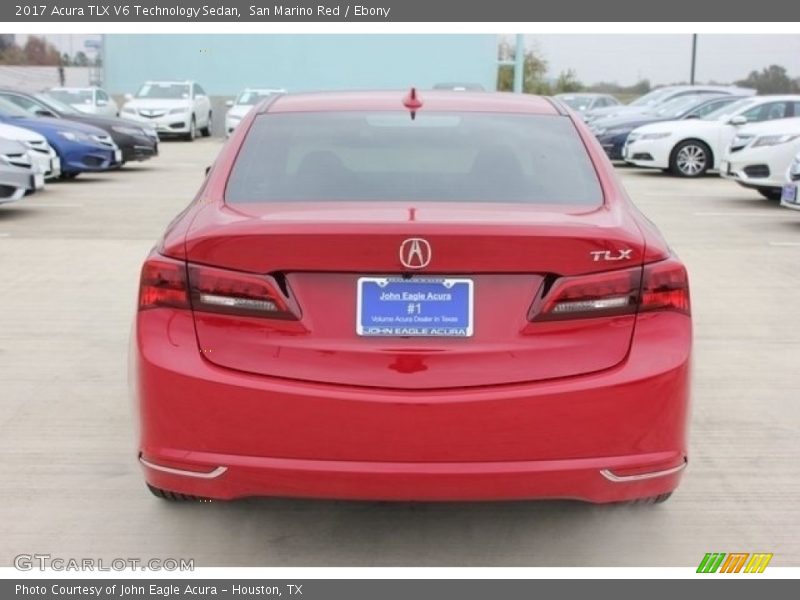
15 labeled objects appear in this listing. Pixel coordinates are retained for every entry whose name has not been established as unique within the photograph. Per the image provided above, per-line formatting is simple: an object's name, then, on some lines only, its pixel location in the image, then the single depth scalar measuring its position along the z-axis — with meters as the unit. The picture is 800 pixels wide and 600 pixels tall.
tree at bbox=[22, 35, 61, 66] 66.24
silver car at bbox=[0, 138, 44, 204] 11.77
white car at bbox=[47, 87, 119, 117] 28.36
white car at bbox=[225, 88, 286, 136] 28.81
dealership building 39.62
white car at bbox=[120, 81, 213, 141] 30.25
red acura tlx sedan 3.24
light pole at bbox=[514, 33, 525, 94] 38.41
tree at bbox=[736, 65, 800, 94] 50.25
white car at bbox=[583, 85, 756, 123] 25.34
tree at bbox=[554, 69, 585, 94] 67.38
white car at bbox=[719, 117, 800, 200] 13.87
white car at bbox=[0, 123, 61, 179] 14.72
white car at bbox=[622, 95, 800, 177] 19.05
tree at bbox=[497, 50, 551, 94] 64.44
